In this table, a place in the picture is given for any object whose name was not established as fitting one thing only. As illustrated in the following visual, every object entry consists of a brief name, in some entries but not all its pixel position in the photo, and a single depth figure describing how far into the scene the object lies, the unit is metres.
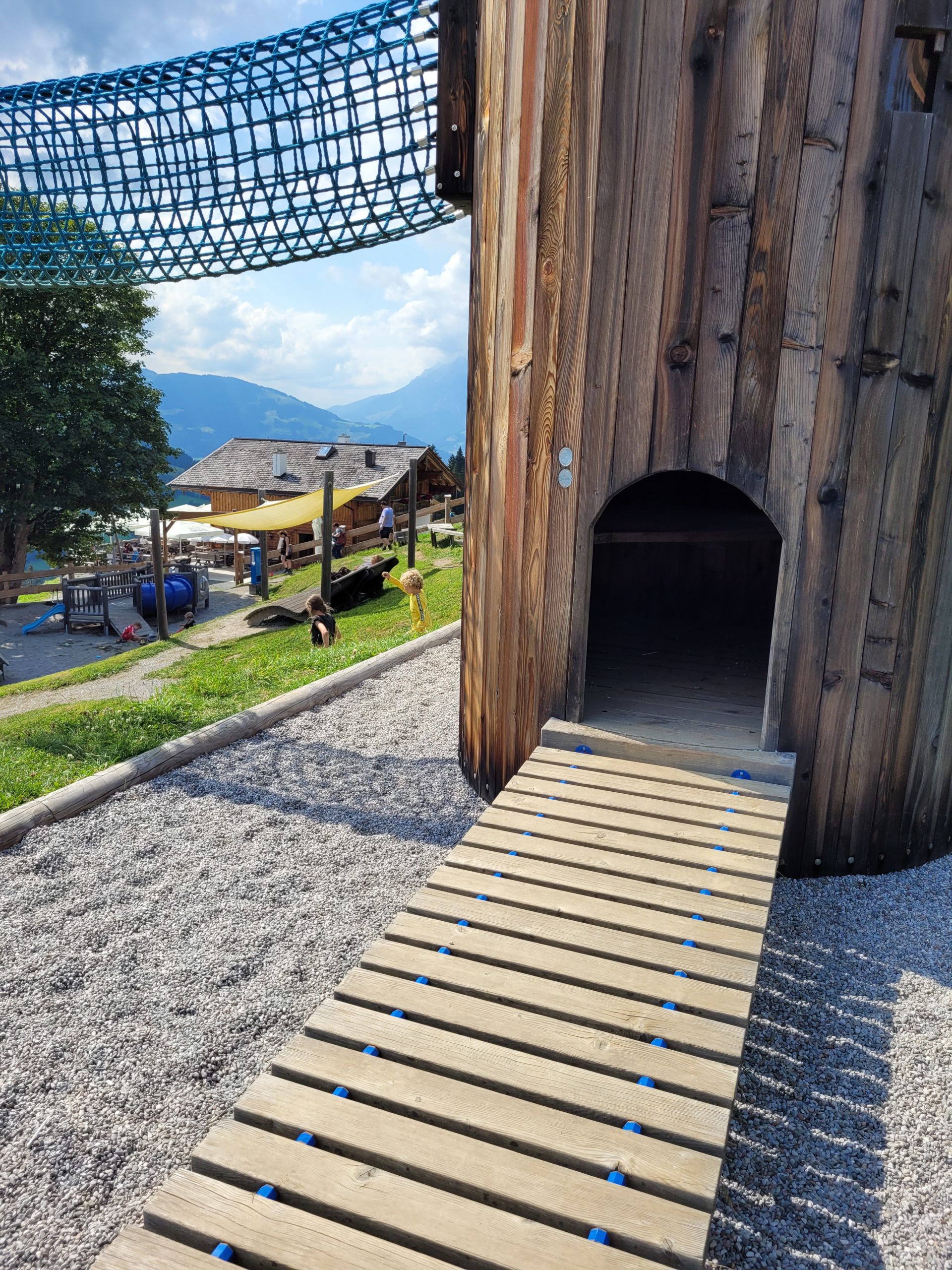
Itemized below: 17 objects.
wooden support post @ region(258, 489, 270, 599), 20.75
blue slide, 18.91
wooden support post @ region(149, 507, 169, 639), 16.55
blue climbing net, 5.58
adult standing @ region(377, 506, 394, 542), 22.89
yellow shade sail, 17.42
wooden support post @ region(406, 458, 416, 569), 18.06
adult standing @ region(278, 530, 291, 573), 24.89
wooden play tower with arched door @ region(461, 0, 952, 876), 3.60
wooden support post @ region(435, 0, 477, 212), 5.12
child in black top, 11.27
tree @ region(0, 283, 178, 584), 21.50
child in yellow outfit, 9.73
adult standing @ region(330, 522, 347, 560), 22.77
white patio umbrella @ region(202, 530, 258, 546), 27.78
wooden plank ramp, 1.79
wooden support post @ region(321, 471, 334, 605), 14.83
